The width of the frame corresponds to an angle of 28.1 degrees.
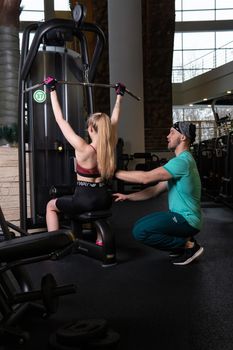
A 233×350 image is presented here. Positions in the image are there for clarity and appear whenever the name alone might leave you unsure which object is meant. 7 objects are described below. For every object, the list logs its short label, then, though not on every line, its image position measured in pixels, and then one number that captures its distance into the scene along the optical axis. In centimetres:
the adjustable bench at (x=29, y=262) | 184
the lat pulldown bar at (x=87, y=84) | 394
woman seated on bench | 342
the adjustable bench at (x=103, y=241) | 352
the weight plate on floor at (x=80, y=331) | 194
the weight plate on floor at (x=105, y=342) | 195
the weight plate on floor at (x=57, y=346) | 192
